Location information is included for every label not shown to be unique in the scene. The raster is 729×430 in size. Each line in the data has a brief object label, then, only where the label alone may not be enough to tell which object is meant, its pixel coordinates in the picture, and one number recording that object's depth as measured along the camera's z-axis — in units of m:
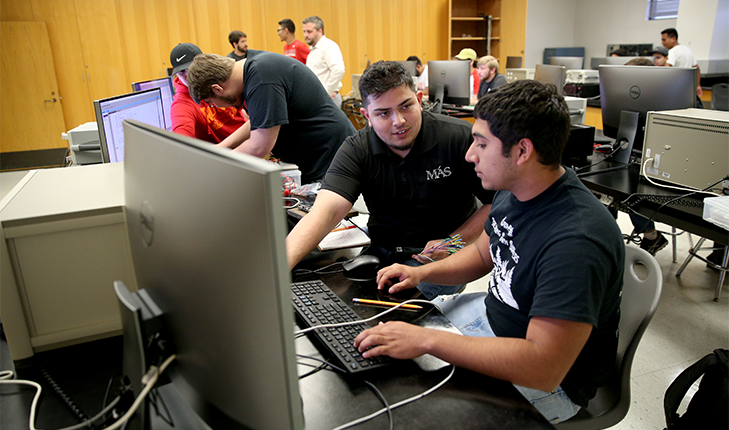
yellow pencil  1.18
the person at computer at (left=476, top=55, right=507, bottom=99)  4.96
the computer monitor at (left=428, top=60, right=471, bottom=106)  4.97
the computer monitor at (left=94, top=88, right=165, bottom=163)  1.97
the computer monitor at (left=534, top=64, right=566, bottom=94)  4.71
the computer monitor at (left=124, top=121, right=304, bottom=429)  0.48
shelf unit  8.34
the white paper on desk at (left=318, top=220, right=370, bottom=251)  1.60
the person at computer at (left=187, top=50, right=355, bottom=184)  2.12
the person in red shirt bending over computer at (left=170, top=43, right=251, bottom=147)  2.68
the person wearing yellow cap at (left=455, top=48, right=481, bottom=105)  5.97
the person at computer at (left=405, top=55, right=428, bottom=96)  5.97
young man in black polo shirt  1.61
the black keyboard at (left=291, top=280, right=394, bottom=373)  0.94
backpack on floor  1.22
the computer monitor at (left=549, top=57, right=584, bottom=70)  6.13
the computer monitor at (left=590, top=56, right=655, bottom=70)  5.52
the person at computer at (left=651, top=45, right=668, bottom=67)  5.68
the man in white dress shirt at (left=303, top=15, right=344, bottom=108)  5.96
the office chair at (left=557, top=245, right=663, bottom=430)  1.10
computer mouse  1.36
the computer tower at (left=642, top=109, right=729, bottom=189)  1.89
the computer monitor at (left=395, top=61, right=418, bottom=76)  6.09
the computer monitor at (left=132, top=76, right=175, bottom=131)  3.01
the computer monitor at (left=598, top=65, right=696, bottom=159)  2.33
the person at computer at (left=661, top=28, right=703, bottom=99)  6.04
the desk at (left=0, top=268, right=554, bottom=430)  0.81
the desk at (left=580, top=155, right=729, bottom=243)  1.78
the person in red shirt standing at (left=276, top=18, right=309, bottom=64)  6.21
